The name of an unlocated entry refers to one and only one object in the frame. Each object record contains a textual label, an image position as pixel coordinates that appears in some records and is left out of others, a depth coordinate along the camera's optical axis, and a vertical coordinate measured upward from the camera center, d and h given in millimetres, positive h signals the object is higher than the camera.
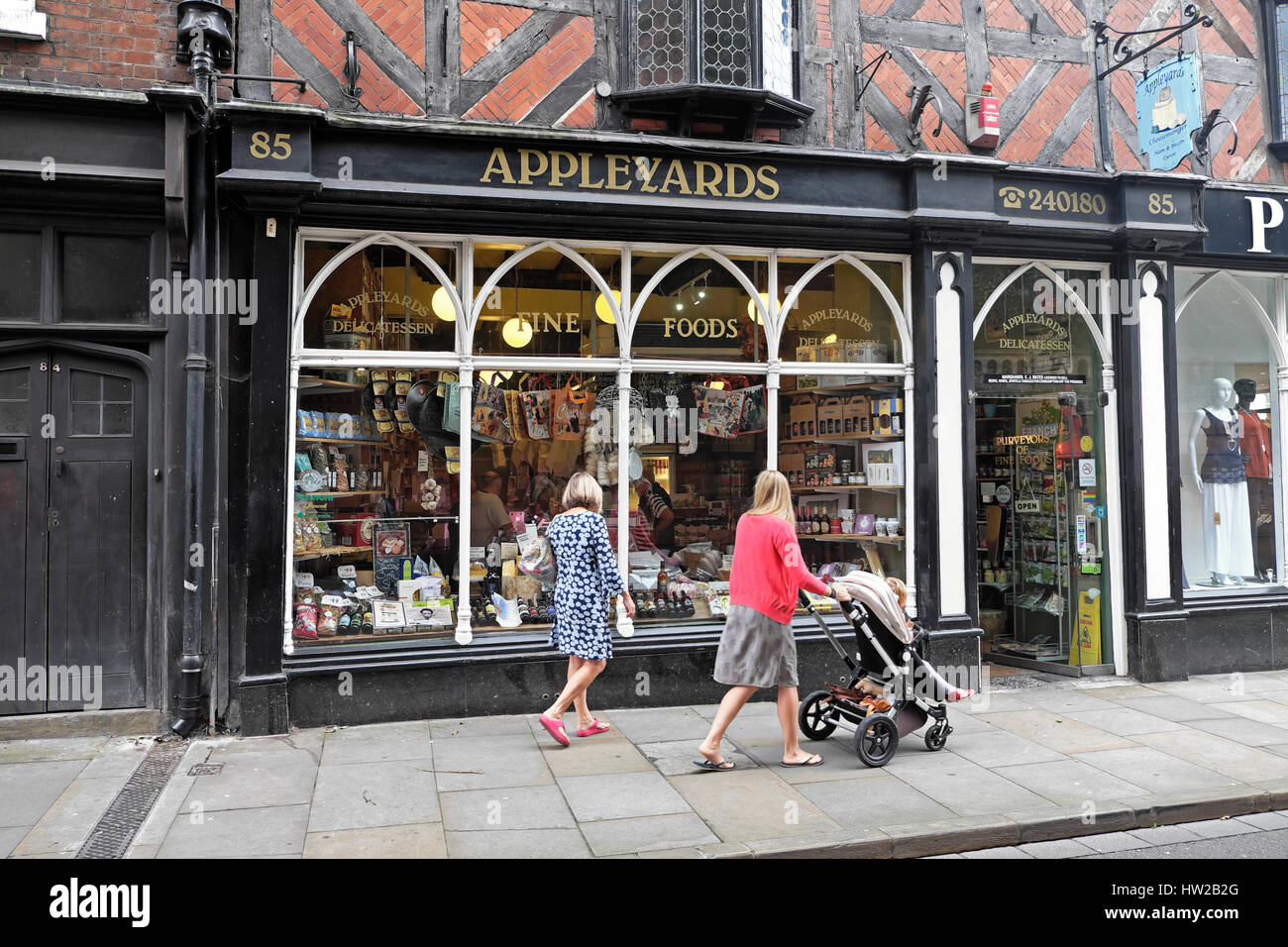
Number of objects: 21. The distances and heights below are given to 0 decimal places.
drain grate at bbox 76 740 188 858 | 5039 -1786
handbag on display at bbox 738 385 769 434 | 8609 +791
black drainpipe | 6930 +461
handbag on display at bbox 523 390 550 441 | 8180 +776
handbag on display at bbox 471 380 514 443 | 7977 +764
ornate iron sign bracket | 8680 +4494
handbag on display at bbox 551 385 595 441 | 8250 +795
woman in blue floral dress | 6809 -626
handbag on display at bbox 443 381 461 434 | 7902 +802
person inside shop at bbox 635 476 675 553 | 8445 -107
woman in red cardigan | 6273 -841
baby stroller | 6410 -1496
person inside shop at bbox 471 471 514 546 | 7980 -86
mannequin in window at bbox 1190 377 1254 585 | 9906 -112
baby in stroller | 6633 -1345
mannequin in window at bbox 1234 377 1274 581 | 9992 +361
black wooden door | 7027 -112
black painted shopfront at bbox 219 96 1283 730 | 7211 +1845
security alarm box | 8867 +3574
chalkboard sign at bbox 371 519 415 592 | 7840 -402
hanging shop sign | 8734 +3641
